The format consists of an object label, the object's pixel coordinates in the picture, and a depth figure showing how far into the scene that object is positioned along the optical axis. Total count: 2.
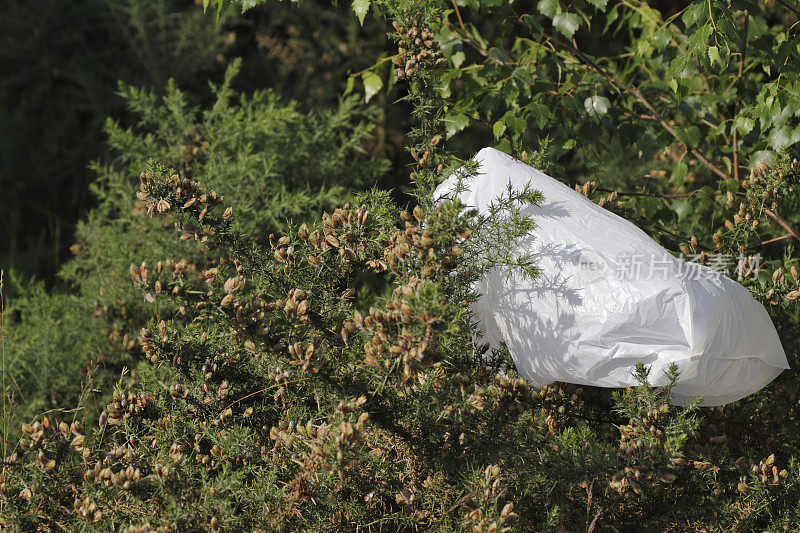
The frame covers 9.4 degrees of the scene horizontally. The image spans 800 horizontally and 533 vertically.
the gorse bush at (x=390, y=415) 5.43
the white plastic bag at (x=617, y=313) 5.49
